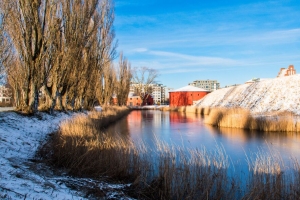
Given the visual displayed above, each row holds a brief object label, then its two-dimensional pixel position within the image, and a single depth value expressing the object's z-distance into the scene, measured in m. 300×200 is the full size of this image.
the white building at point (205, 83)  155.80
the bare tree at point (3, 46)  9.94
